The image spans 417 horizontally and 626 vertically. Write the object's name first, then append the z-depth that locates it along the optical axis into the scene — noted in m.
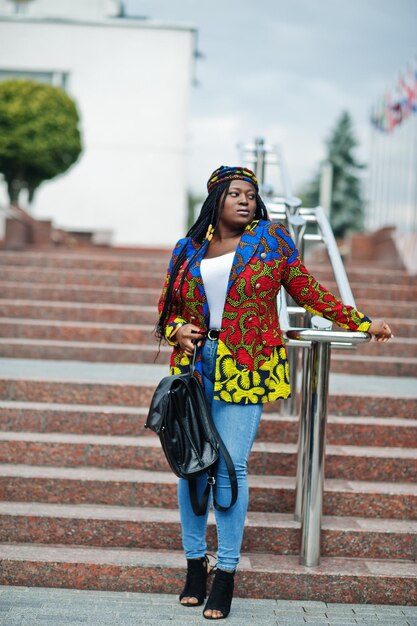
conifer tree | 40.34
